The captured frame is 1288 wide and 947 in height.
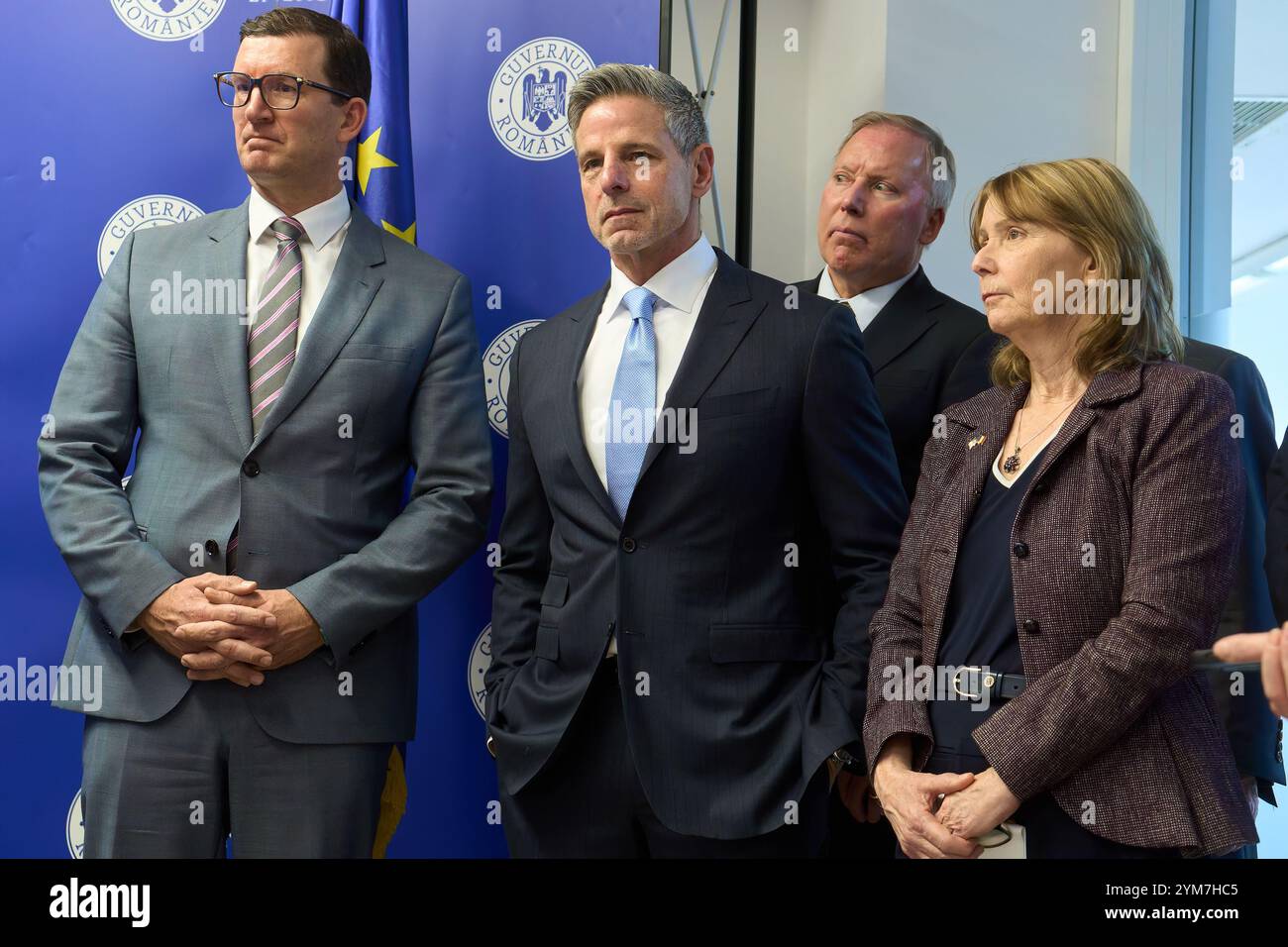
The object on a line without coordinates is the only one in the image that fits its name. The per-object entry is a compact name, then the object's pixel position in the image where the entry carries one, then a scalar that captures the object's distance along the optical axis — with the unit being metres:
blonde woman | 1.97
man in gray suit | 2.53
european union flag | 3.13
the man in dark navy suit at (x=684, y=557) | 2.37
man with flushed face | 2.95
